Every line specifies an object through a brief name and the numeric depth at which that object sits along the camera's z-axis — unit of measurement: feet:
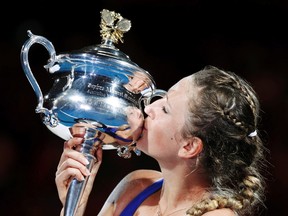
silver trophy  18.41
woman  18.45
